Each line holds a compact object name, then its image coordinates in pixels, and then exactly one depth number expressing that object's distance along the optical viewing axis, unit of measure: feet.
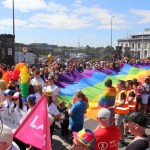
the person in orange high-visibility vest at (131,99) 17.65
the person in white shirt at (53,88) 18.03
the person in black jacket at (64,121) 17.10
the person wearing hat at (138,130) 7.44
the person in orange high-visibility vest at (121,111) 16.04
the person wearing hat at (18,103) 12.43
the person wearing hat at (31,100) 11.85
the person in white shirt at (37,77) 21.50
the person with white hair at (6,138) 6.17
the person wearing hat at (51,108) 13.72
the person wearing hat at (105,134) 8.88
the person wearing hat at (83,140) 7.45
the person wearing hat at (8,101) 12.31
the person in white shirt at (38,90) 15.47
